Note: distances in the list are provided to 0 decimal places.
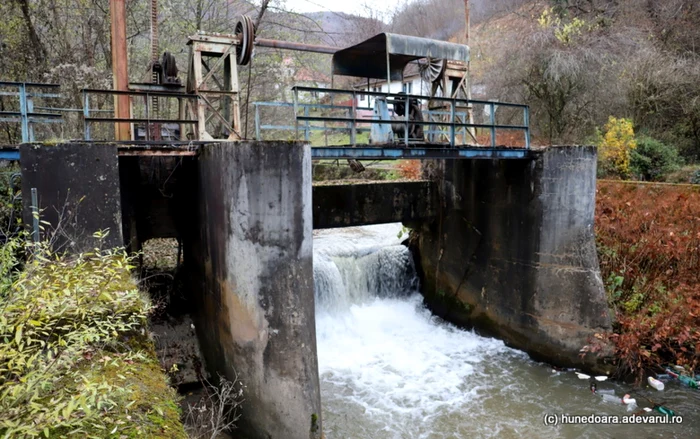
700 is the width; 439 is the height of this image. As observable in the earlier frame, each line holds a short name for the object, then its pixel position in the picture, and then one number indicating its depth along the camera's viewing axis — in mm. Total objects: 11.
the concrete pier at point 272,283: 6543
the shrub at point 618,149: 16547
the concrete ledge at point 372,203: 11164
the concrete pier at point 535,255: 9547
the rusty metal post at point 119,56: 8430
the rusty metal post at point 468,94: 11641
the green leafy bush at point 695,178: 15162
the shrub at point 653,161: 16625
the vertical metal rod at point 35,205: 5994
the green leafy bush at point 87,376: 2478
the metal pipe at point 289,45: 11844
